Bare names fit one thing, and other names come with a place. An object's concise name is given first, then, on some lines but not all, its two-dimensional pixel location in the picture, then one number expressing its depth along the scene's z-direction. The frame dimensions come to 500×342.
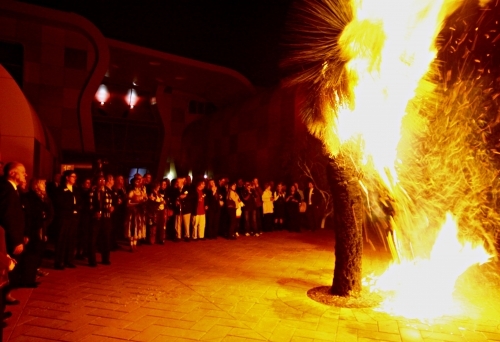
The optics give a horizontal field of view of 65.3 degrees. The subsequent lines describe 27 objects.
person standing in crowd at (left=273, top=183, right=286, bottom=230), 14.05
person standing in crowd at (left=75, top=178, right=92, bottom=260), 8.26
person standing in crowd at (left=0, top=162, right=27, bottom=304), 4.61
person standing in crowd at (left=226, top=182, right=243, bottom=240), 12.27
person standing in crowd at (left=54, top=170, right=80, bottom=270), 7.69
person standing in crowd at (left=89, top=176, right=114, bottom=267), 8.11
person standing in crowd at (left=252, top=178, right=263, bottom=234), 13.38
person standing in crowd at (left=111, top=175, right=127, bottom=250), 10.13
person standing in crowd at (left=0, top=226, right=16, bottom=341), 3.65
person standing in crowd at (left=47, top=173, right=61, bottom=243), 7.79
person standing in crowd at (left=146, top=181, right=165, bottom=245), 10.59
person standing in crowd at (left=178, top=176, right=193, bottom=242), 11.51
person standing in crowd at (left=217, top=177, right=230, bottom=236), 12.62
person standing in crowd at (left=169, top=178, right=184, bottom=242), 11.49
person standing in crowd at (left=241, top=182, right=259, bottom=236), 13.13
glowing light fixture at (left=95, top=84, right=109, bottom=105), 23.33
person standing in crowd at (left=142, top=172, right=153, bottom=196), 10.95
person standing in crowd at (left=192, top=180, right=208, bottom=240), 11.58
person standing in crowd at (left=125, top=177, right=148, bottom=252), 9.90
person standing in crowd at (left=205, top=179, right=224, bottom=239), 12.05
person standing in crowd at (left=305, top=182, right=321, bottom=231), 14.32
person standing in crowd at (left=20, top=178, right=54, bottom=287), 6.39
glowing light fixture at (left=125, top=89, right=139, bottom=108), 24.69
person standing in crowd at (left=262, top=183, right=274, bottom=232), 13.77
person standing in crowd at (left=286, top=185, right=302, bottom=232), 14.01
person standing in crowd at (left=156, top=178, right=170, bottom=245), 10.88
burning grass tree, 5.51
